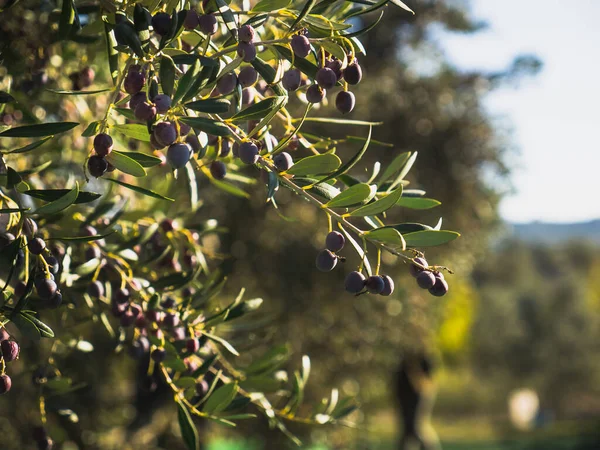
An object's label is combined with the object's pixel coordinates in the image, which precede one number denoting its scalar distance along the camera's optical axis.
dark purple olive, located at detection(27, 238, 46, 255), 1.19
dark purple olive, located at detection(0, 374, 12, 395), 1.21
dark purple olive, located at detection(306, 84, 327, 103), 1.17
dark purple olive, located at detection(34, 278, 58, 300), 1.18
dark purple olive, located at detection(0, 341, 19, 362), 1.19
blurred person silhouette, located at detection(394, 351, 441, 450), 11.95
